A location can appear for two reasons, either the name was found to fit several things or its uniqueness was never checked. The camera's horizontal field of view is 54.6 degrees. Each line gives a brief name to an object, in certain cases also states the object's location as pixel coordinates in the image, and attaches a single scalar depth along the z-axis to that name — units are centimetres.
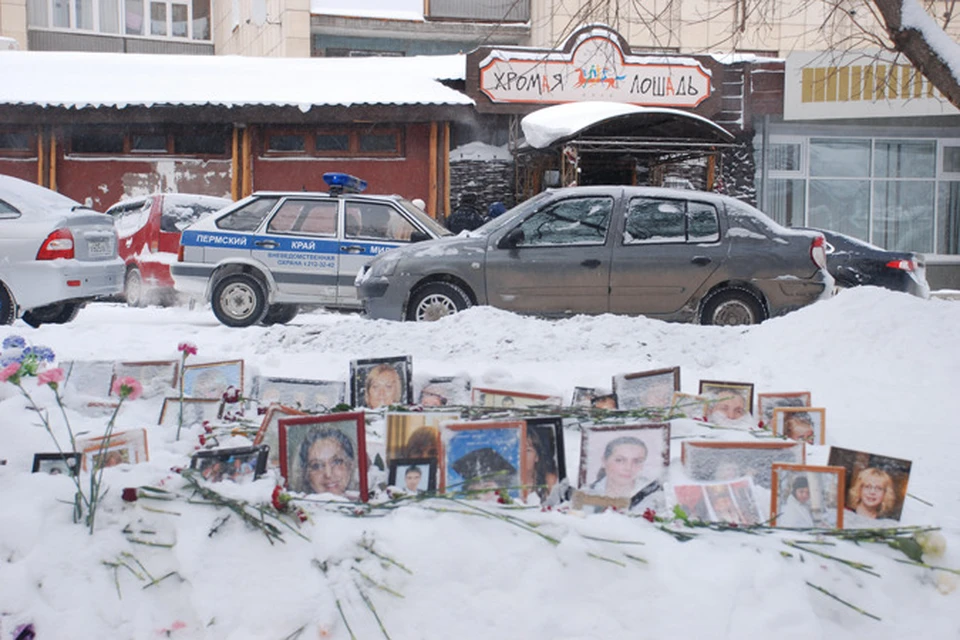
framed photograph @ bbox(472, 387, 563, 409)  412
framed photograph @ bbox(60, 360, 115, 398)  444
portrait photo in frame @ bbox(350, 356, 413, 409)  436
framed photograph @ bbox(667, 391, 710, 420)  420
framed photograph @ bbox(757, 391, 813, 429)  455
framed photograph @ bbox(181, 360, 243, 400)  439
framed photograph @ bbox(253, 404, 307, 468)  329
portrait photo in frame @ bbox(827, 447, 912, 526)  312
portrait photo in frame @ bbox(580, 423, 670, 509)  328
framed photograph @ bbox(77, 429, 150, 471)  308
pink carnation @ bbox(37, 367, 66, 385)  297
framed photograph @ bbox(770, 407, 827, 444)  425
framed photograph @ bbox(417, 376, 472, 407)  440
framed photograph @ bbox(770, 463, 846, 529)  301
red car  1280
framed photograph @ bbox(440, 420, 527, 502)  310
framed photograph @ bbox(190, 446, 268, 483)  306
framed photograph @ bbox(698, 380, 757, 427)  434
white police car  1098
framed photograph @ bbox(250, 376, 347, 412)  435
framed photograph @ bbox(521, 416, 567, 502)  323
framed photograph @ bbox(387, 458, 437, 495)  310
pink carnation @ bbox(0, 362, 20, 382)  295
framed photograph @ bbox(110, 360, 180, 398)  441
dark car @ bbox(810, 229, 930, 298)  1233
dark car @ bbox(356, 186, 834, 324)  905
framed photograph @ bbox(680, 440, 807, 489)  334
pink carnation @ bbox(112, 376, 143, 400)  294
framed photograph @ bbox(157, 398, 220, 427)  389
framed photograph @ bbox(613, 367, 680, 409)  443
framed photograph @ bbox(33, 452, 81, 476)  303
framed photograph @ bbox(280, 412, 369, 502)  307
